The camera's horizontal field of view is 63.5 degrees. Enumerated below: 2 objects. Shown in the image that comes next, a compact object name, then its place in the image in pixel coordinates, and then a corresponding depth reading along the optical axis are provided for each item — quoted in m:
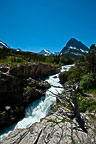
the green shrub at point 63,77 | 22.86
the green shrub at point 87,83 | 12.59
